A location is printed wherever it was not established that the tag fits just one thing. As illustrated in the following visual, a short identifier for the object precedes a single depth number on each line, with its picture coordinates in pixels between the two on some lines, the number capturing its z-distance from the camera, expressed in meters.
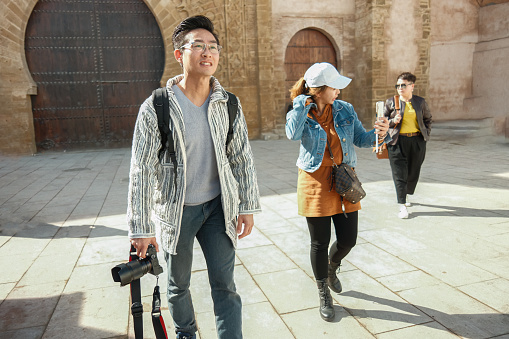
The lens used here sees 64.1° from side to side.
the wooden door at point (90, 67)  12.46
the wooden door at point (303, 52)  14.72
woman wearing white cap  2.75
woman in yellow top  5.03
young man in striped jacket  1.97
